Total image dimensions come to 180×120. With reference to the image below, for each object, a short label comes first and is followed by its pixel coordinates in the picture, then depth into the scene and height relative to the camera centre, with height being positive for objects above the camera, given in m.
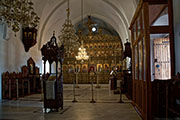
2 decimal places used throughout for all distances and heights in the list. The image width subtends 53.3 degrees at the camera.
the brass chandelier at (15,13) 4.69 +1.51
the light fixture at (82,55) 14.74 +1.11
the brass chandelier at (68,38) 11.48 +1.99
